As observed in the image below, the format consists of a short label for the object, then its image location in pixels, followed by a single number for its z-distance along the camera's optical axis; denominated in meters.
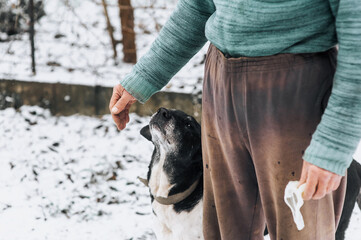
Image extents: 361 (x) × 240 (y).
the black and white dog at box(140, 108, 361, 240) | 2.29
